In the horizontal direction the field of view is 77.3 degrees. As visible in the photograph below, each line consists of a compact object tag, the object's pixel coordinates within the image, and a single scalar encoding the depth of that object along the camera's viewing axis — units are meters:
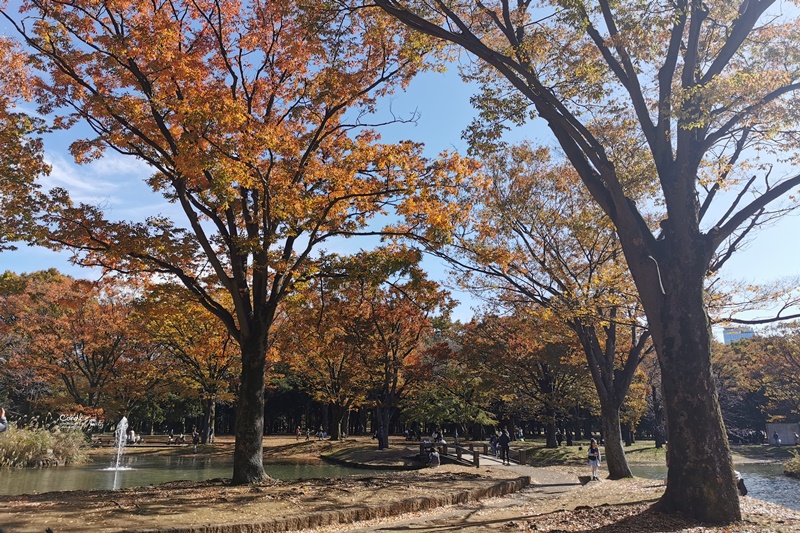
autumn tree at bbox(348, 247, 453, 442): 25.31
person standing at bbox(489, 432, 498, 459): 27.28
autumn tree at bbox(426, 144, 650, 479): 14.92
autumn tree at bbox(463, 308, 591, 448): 28.92
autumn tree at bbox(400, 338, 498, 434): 28.24
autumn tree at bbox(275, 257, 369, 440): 13.58
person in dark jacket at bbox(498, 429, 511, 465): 21.95
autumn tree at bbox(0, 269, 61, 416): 29.75
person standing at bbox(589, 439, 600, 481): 15.12
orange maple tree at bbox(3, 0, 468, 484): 10.24
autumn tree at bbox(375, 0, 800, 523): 7.19
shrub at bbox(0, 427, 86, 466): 18.22
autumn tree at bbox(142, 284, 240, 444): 24.14
